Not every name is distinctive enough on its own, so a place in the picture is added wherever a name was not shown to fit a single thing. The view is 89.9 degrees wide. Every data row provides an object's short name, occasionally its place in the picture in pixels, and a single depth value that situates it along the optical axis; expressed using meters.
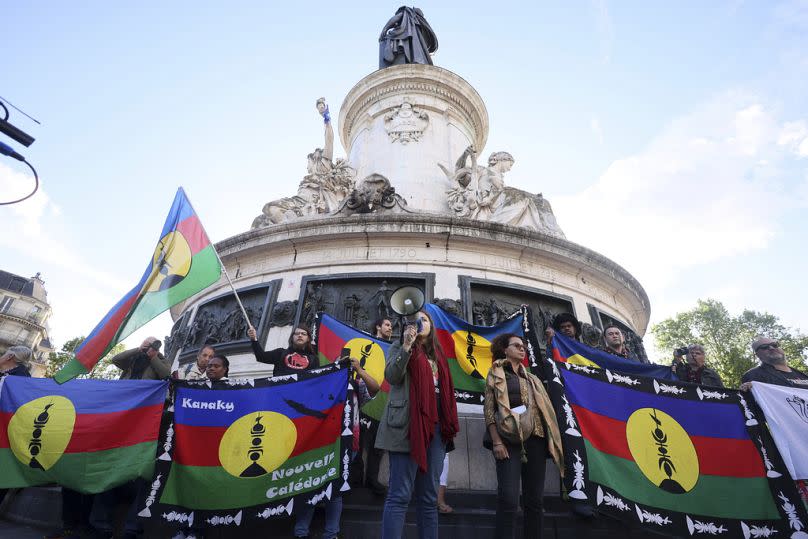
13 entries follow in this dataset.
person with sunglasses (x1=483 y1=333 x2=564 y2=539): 3.42
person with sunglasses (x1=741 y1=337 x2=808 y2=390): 4.88
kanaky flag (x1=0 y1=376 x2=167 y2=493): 4.33
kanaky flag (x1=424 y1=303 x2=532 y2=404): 5.45
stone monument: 7.55
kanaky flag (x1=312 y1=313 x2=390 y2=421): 5.66
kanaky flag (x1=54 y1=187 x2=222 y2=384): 4.71
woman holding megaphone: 3.17
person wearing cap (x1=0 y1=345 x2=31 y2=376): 5.24
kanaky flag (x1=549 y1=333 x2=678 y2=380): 5.48
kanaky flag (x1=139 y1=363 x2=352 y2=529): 4.00
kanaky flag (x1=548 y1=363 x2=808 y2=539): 3.89
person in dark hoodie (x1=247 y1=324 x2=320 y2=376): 5.12
